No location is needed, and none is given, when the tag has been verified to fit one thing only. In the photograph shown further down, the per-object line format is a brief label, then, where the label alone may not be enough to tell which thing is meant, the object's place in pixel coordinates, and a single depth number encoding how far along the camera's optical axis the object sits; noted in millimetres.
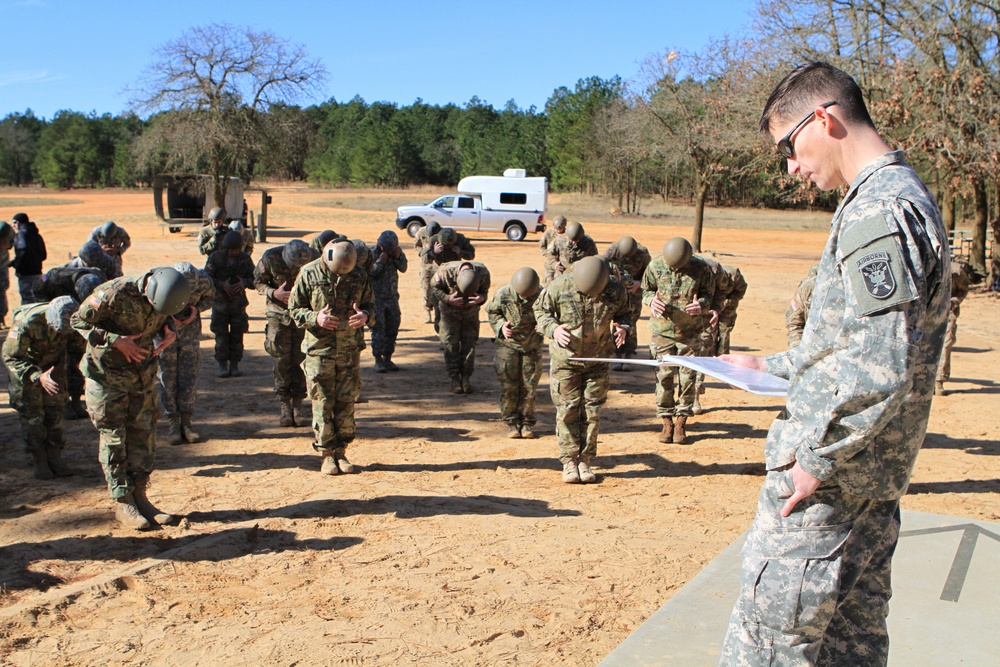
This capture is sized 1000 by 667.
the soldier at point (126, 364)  5684
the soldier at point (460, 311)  9984
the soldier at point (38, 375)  6715
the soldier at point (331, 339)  7062
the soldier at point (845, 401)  2305
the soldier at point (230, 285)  10391
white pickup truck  33062
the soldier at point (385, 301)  11391
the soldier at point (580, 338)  6883
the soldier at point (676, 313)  8242
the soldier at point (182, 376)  8180
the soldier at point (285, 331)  8773
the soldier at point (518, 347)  8422
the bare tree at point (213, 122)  27875
